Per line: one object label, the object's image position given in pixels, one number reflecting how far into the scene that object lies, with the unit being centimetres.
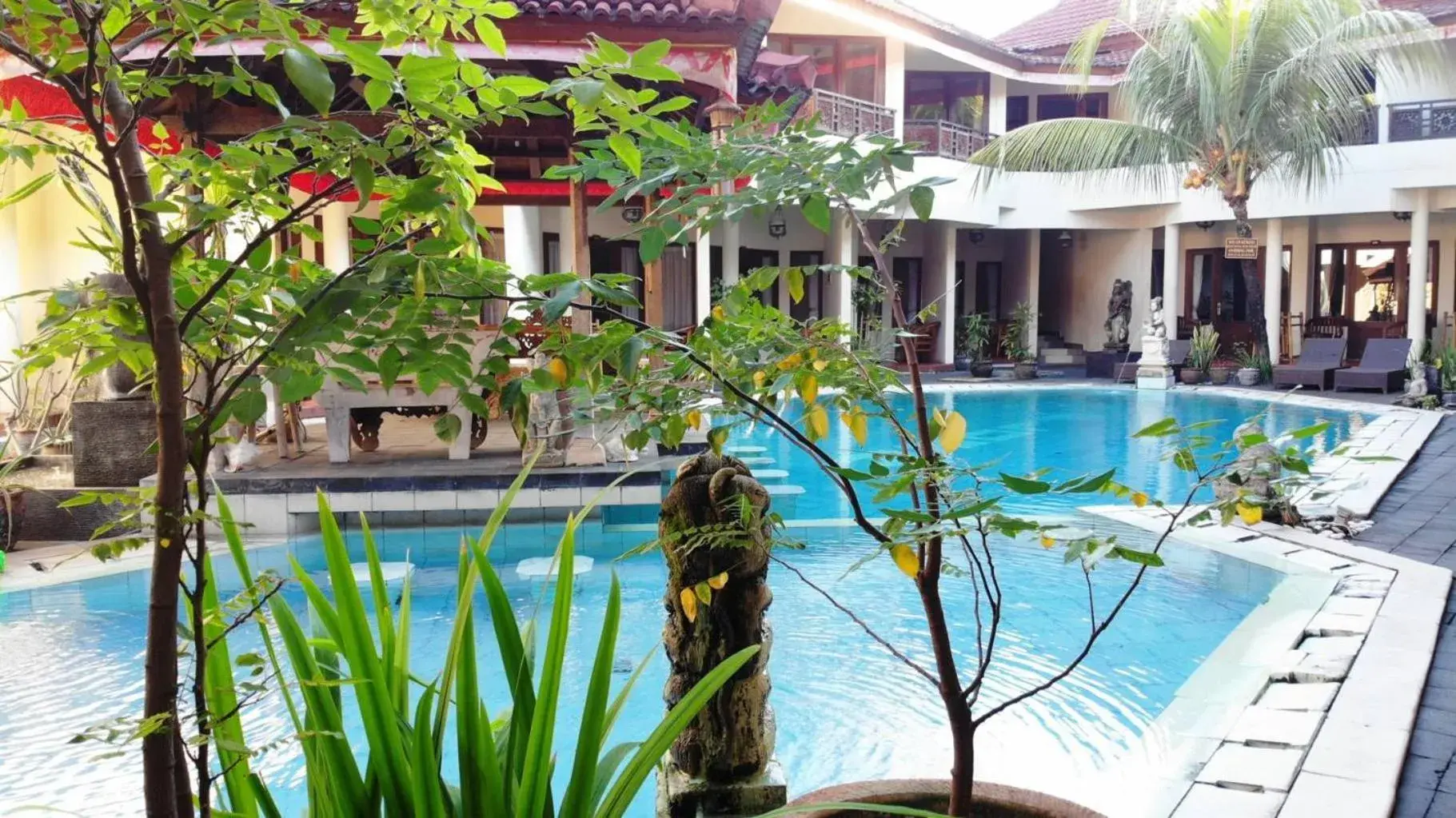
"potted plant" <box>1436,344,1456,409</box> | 1425
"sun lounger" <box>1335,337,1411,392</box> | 1541
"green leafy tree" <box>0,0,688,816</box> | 114
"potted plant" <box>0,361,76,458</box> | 608
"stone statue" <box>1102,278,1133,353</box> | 2112
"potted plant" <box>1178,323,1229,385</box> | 1786
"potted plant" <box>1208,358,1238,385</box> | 1778
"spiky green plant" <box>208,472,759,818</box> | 158
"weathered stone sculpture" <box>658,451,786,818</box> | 212
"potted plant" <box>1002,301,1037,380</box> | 2033
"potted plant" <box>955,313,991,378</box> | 1983
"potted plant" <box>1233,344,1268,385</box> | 1702
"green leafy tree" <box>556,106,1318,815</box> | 147
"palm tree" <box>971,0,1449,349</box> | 1440
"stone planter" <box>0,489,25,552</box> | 617
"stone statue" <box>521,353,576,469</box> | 705
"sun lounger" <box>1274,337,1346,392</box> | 1594
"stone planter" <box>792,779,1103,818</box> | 200
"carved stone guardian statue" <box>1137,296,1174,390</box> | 1719
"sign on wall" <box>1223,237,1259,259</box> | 1642
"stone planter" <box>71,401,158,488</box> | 671
